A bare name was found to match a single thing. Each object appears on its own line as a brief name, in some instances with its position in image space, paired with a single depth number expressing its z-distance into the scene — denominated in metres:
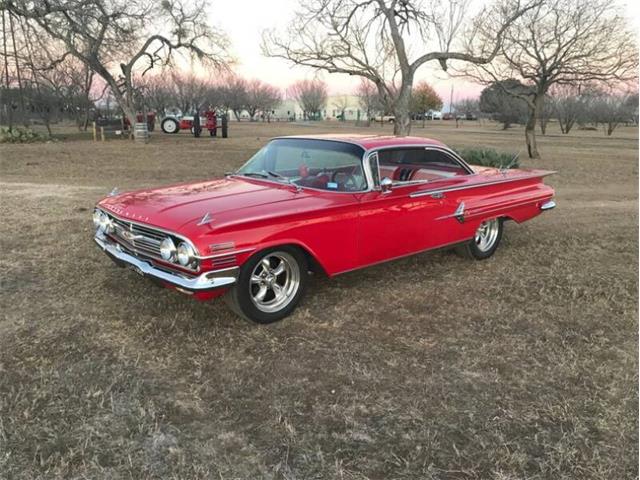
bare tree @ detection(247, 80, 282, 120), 82.75
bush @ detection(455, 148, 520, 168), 12.48
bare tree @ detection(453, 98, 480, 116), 90.06
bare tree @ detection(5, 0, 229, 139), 19.70
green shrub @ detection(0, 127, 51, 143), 20.39
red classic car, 3.42
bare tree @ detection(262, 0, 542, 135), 15.06
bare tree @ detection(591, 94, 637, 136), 45.68
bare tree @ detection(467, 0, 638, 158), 14.82
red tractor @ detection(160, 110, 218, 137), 29.86
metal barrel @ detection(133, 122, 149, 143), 22.34
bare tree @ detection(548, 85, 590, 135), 45.38
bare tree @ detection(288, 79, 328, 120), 85.03
